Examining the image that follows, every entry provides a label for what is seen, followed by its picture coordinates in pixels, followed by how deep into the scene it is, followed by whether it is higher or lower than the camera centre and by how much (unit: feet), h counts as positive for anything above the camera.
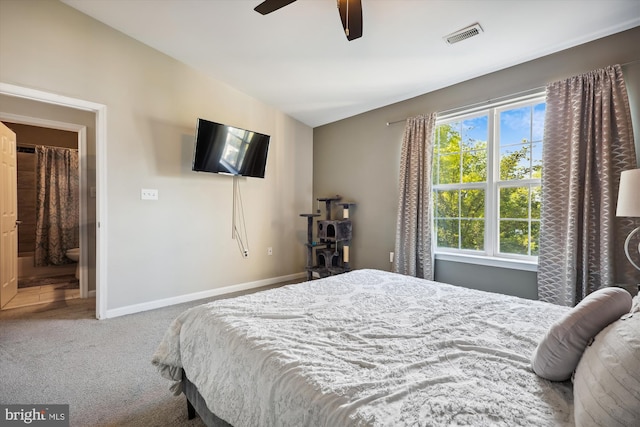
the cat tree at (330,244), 13.07 -1.54
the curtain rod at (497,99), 7.25 +3.49
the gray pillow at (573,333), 2.98 -1.24
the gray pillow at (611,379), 2.13 -1.33
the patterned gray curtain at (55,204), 15.92 +0.27
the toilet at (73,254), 15.14 -2.31
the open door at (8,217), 10.48 -0.34
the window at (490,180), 8.98 +1.00
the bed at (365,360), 2.68 -1.74
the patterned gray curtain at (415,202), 10.57 +0.31
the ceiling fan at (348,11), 5.69 +3.88
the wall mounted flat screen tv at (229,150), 10.80 +2.32
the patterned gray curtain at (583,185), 7.13 +0.68
